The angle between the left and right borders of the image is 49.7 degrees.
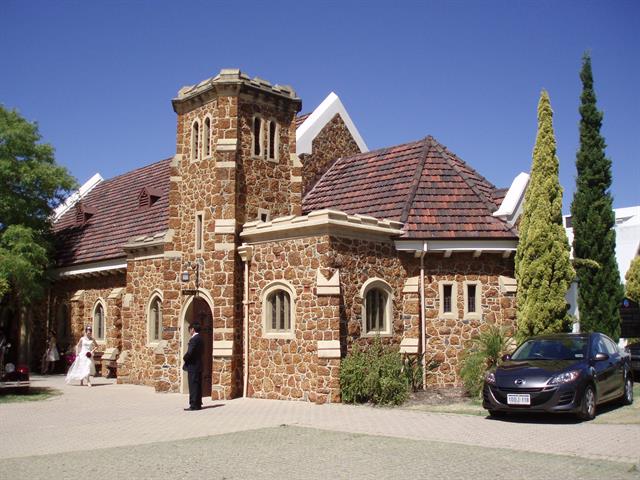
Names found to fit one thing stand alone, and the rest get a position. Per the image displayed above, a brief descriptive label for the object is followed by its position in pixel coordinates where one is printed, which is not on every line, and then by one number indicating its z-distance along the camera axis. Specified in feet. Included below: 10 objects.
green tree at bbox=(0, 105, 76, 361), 83.46
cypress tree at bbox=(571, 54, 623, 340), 75.97
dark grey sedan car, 38.86
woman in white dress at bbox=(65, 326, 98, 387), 71.05
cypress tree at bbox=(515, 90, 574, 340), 56.54
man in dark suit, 49.52
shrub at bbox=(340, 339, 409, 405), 51.21
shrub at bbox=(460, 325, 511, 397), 52.06
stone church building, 54.95
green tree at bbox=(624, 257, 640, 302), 106.83
